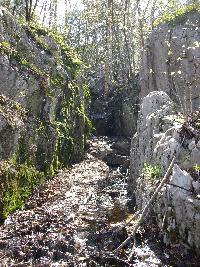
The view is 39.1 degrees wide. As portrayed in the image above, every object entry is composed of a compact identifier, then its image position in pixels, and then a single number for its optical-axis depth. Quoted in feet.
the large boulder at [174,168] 17.08
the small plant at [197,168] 18.07
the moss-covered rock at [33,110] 26.42
